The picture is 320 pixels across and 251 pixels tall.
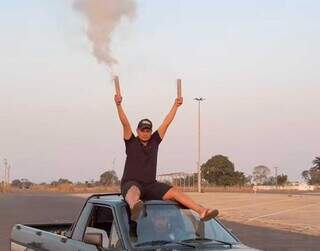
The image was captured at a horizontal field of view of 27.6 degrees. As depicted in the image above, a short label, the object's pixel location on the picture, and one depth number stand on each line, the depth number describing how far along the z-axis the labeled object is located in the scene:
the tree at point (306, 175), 148.30
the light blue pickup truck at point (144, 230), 6.60
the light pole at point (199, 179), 76.31
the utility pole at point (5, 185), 104.69
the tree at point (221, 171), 119.69
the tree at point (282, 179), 149.69
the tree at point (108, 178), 129.38
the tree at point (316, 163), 140.00
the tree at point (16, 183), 155.31
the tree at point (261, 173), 151.25
